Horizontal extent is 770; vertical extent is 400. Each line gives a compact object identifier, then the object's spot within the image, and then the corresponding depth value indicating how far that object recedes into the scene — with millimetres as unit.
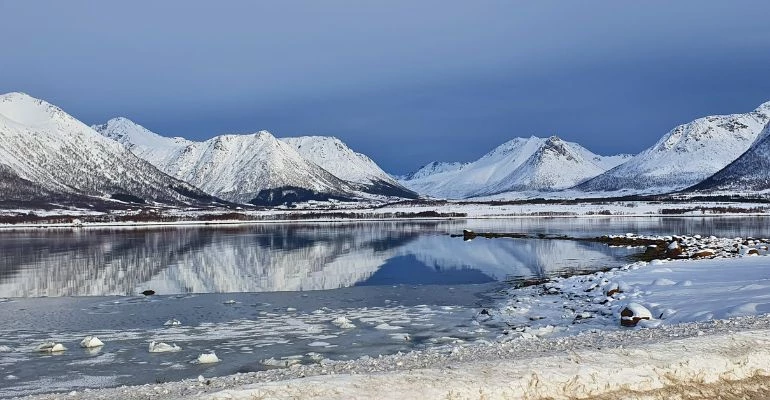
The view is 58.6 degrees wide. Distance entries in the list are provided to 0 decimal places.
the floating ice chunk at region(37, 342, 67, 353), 22359
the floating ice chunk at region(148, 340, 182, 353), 22016
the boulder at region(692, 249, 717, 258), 51281
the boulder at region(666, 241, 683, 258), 55506
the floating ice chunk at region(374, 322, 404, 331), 26059
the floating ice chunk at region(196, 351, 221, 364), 20375
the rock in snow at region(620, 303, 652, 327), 25312
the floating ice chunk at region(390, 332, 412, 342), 23969
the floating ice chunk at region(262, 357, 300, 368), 19944
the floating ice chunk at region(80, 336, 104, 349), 22875
